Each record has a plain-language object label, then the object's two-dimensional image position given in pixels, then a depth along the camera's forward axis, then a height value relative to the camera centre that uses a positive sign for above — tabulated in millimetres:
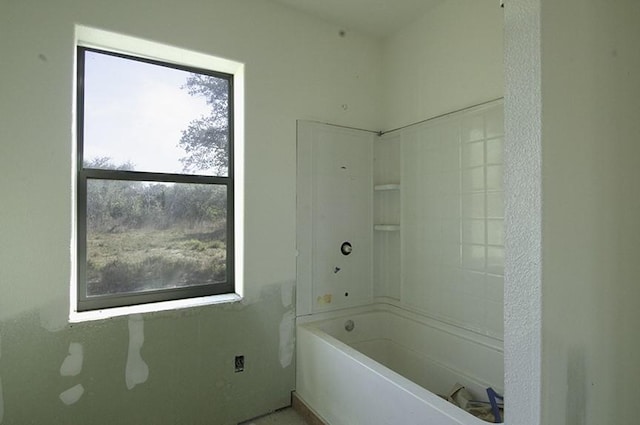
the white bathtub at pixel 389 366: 1486 -920
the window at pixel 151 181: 1894 +203
